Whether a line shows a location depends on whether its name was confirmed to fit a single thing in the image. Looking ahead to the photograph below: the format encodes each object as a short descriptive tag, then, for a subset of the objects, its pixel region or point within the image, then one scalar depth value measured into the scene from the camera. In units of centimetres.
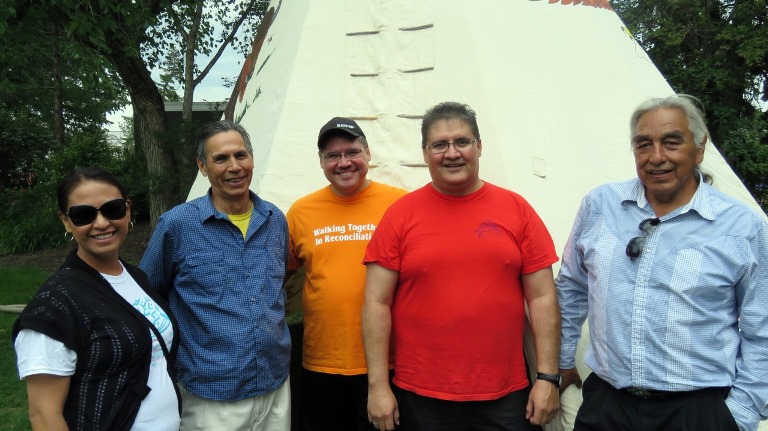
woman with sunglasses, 147
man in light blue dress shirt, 159
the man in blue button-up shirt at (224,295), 195
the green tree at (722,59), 800
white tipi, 277
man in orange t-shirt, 218
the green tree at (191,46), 781
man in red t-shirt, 187
